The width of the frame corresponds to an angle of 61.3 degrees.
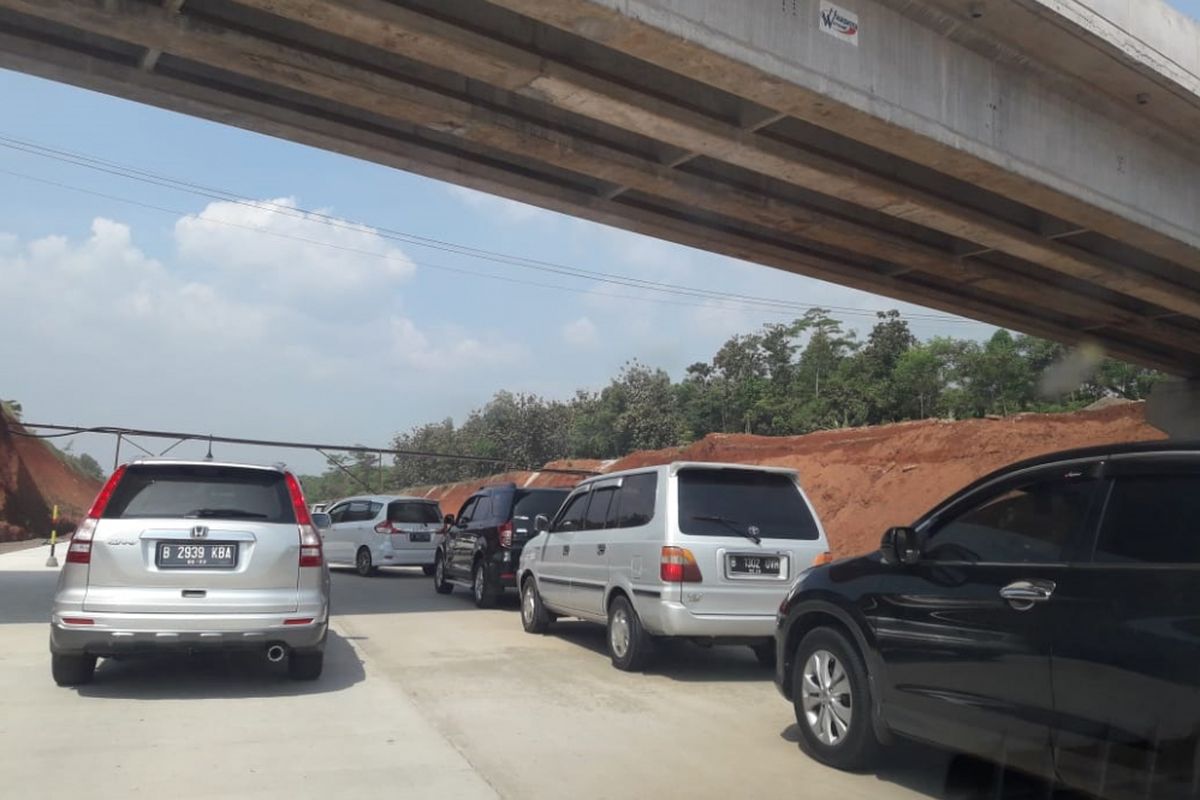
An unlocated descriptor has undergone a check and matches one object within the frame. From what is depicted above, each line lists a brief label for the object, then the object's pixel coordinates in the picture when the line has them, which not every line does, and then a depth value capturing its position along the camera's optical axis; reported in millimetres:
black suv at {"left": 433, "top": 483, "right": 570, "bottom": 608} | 14109
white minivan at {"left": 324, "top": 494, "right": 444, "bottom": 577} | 20328
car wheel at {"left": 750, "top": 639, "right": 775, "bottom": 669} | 9391
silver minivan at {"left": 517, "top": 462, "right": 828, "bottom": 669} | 8547
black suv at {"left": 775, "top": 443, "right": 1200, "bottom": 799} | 4258
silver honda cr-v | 7316
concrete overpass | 9164
